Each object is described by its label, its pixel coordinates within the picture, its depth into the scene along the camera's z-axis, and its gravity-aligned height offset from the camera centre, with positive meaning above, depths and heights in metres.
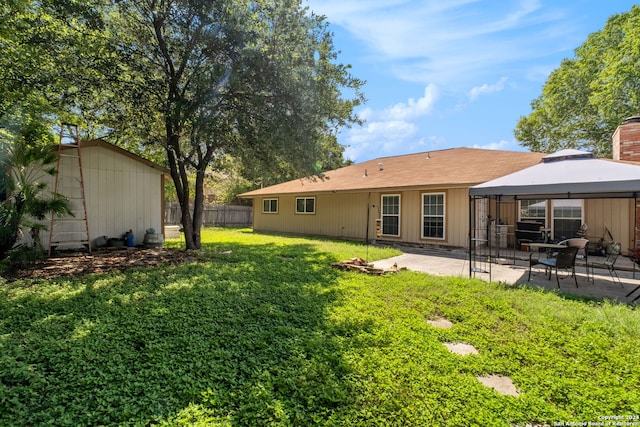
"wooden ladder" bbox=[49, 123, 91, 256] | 7.65 +0.49
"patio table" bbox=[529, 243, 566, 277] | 6.09 -0.69
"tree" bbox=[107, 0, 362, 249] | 6.57 +3.29
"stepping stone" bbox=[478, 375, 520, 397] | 2.51 -1.48
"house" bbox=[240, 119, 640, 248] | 9.10 +0.35
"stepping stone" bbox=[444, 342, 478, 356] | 3.17 -1.45
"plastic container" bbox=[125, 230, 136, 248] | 8.85 -0.75
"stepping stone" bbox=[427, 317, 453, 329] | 3.85 -1.43
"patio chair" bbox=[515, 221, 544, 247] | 9.05 -0.55
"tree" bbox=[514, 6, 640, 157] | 13.38 +6.51
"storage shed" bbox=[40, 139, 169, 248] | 8.27 +0.72
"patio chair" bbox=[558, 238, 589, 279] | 6.77 -0.67
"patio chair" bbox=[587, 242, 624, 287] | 6.32 -1.21
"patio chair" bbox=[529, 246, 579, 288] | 5.51 -0.81
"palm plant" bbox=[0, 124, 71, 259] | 5.31 +0.28
